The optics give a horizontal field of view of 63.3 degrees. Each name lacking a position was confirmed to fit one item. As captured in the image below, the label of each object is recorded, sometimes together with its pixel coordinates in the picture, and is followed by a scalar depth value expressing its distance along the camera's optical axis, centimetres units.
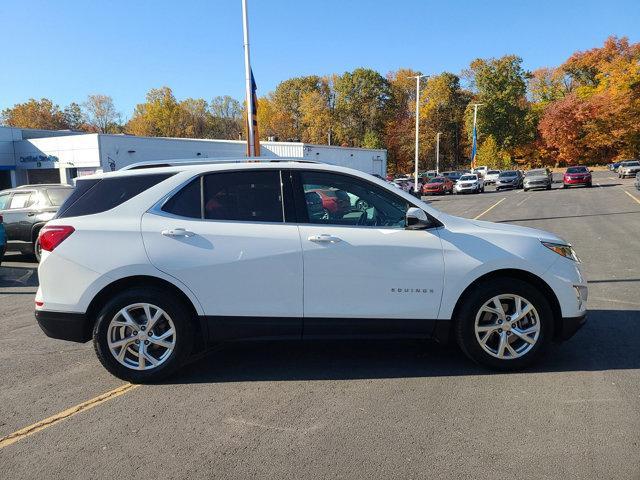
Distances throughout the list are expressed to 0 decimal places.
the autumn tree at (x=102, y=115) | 9588
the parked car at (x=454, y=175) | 5672
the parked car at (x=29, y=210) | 1130
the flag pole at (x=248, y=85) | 1580
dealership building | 3322
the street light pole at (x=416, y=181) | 3633
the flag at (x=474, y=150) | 5902
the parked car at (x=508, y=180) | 4316
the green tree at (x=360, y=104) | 7406
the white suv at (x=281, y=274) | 419
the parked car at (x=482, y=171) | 5674
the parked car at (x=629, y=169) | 4984
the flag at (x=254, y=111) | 1599
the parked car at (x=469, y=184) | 4184
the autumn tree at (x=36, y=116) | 8281
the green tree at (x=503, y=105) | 7188
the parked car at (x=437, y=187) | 4269
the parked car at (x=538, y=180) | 3750
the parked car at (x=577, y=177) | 3769
